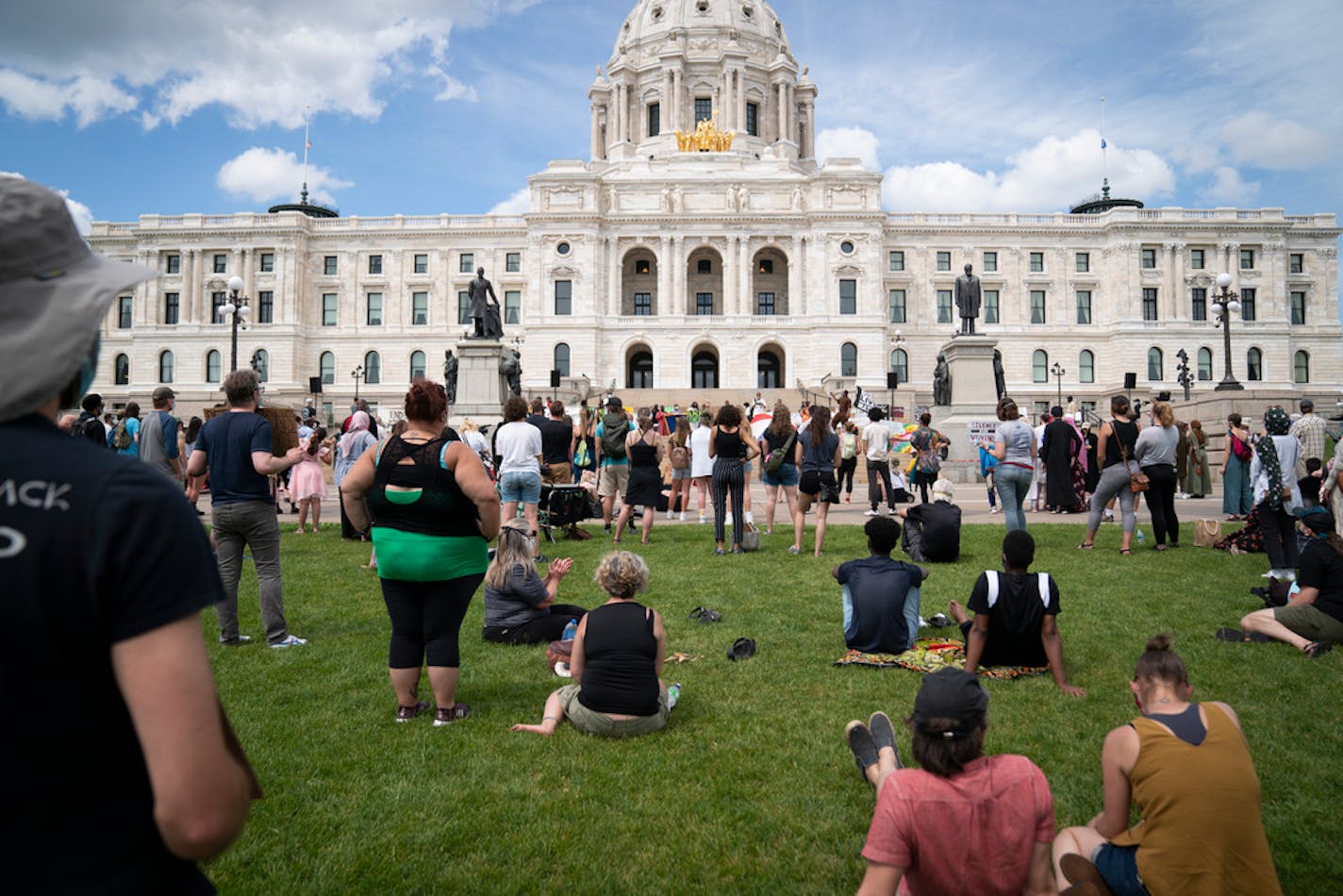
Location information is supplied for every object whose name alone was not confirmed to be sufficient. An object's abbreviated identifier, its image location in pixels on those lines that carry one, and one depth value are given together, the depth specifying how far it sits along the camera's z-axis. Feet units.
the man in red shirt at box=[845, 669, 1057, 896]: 9.83
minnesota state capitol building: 185.98
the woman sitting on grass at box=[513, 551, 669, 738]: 16.99
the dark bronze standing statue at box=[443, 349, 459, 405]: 102.17
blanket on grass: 20.41
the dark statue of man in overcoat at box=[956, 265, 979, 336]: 89.78
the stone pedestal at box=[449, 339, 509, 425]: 85.92
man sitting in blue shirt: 21.99
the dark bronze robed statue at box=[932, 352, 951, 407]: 87.15
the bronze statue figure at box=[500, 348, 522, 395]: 86.74
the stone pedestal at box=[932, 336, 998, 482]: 84.48
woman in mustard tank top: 10.46
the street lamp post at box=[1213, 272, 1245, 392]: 92.79
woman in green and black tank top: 16.84
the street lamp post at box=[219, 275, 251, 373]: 87.56
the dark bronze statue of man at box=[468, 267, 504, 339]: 84.69
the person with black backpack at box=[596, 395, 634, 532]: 43.19
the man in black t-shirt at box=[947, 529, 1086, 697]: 19.83
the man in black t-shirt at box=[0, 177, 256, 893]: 4.68
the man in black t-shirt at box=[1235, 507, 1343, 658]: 22.67
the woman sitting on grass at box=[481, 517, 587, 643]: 23.90
